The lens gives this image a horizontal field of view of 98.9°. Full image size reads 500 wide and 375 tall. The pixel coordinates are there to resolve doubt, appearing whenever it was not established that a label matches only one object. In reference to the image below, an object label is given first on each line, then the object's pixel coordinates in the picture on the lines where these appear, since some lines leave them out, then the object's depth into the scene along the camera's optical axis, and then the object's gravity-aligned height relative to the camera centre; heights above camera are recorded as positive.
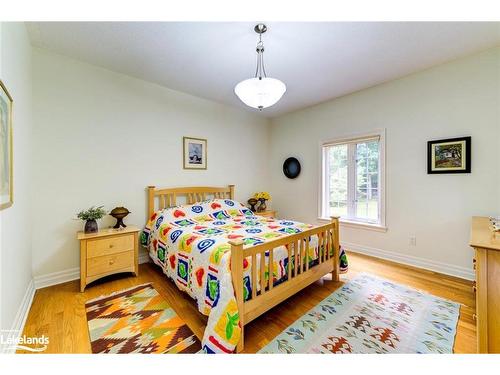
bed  1.44 -0.62
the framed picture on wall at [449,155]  2.41 +0.38
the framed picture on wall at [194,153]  3.38 +0.56
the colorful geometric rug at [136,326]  1.47 -1.09
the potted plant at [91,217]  2.34 -0.34
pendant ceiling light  1.78 +0.83
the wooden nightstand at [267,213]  3.91 -0.49
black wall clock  4.15 +0.39
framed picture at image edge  1.30 +0.23
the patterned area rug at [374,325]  1.47 -1.09
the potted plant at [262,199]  4.12 -0.23
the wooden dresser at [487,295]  1.20 -0.61
